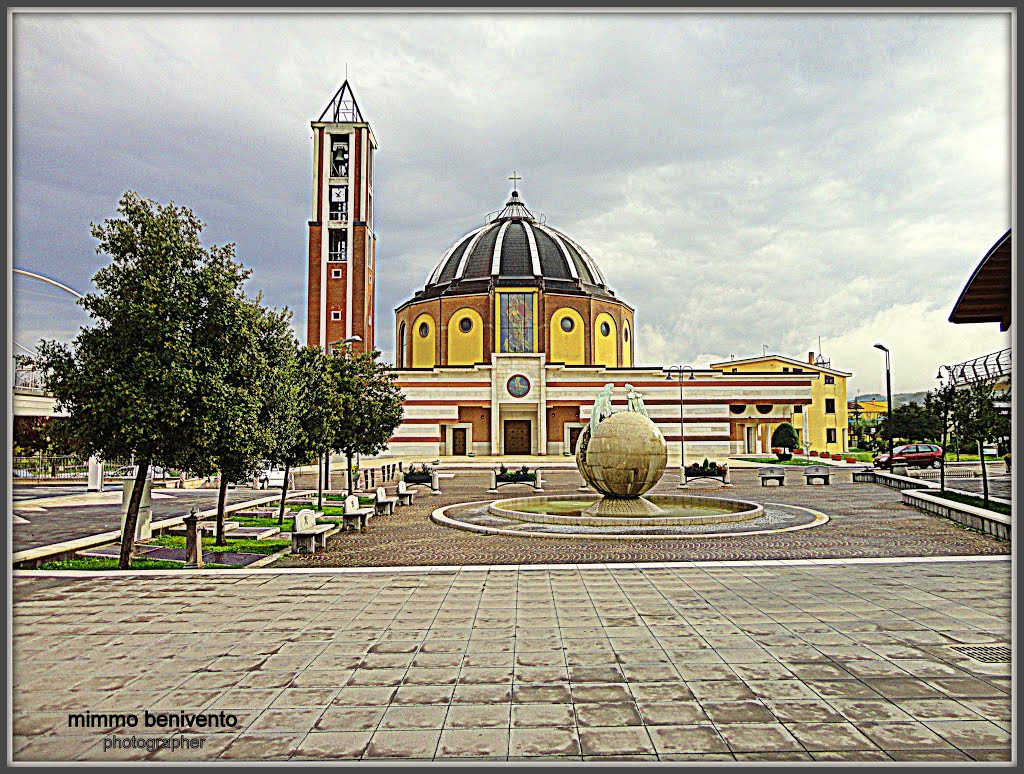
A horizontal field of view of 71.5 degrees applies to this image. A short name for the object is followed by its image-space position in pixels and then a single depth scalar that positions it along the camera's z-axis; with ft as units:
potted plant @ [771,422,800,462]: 178.29
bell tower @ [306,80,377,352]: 177.68
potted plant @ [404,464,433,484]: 87.81
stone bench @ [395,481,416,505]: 68.18
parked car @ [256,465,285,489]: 98.11
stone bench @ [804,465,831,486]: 92.42
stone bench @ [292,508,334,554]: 39.68
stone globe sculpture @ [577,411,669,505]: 49.16
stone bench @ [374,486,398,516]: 58.75
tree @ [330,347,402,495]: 67.56
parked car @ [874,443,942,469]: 129.90
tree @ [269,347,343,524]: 43.62
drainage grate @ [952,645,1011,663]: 18.30
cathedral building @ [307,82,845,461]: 179.22
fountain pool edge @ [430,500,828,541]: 42.60
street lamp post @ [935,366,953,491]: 59.16
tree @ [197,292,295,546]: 34.42
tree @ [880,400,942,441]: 157.89
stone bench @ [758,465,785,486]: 92.22
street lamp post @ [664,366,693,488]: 186.50
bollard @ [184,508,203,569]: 35.47
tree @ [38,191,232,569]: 32.32
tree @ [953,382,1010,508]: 53.06
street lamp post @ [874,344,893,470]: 123.24
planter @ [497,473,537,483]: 87.40
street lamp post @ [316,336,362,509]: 71.16
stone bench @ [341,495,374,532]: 48.75
